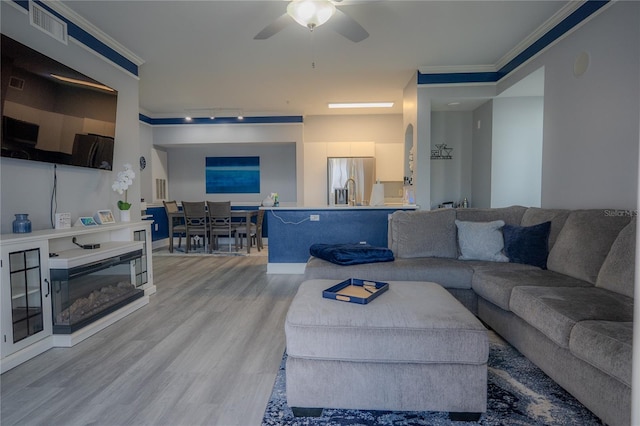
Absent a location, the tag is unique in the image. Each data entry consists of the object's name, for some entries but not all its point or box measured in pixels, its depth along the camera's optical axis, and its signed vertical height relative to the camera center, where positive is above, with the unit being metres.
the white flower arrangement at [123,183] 3.42 +0.16
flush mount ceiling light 6.21 +1.78
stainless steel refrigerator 6.87 +0.49
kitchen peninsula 4.48 -0.42
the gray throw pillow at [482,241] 2.98 -0.39
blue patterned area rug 1.56 -1.05
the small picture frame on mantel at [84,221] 3.04 -0.21
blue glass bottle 2.35 -0.18
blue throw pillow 2.72 -0.40
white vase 3.47 -0.17
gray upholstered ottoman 1.53 -0.77
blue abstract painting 7.91 +0.56
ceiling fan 2.30 +1.34
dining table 6.14 -0.32
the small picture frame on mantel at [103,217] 3.22 -0.18
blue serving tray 1.79 -0.55
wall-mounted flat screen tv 2.28 +0.71
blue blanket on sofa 2.87 -0.50
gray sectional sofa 1.46 -0.57
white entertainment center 2.09 -0.67
